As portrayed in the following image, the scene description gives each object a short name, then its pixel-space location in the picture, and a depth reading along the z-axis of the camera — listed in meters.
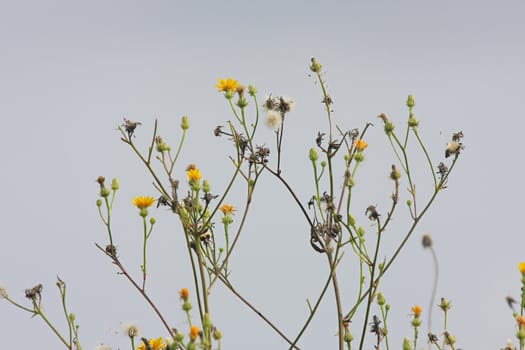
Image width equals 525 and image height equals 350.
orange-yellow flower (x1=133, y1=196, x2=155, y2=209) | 9.63
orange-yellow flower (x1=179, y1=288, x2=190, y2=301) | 7.66
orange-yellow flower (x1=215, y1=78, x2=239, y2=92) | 10.25
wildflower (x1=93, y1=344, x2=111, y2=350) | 9.40
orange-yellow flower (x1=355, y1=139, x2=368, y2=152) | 10.27
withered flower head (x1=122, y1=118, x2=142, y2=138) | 9.61
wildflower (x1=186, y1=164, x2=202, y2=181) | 9.37
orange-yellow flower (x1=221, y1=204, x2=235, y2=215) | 10.06
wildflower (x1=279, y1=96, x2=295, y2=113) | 10.32
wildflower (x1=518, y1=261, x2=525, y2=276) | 9.58
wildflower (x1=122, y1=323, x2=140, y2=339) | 8.98
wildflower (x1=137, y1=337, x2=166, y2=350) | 8.34
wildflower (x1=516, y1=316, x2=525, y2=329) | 9.08
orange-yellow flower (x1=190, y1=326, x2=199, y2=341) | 7.05
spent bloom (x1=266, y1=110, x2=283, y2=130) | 10.02
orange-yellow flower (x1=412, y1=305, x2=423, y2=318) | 10.09
